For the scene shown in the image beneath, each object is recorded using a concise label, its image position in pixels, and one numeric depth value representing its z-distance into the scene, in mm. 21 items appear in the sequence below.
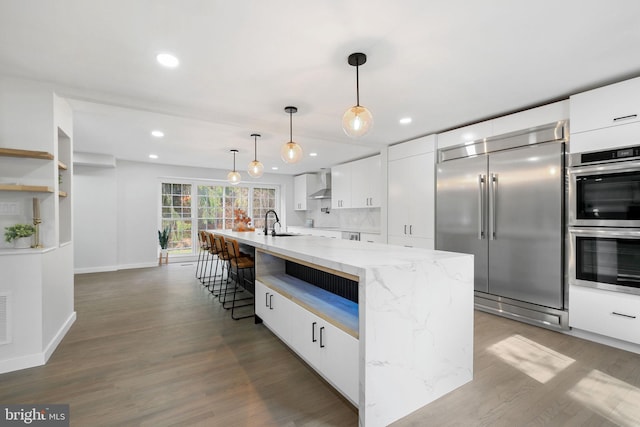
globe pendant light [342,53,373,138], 2221
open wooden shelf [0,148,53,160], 2346
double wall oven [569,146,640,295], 2496
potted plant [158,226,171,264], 6652
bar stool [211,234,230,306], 3846
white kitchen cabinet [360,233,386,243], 5234
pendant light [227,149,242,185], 5098
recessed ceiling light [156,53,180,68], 2227
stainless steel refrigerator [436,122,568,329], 3014
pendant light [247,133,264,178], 4262
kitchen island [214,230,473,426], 1530
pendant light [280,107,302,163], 3170
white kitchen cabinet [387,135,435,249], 4270
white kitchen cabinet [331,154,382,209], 5621
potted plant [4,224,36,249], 2357
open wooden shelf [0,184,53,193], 2316
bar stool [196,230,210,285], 5001
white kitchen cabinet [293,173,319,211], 7957
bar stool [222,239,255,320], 3410
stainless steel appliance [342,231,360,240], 6020
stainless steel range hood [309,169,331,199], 7410
